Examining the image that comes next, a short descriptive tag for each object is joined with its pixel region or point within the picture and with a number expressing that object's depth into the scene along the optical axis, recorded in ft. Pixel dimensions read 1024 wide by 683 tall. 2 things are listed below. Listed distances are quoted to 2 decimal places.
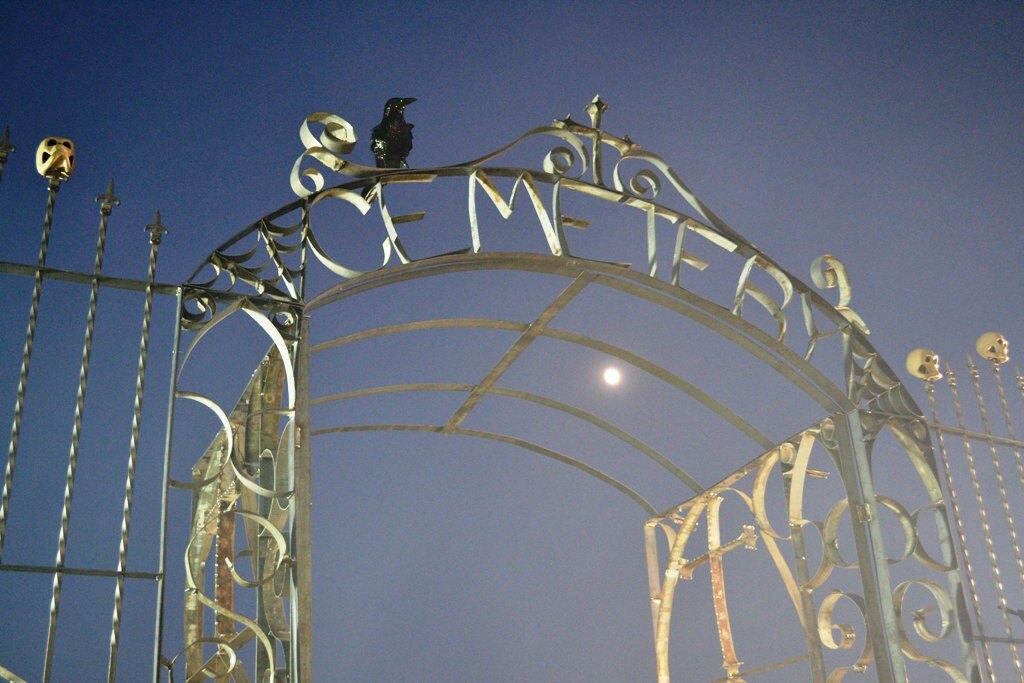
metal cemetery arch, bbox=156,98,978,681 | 13.92
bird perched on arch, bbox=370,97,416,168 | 17.03
